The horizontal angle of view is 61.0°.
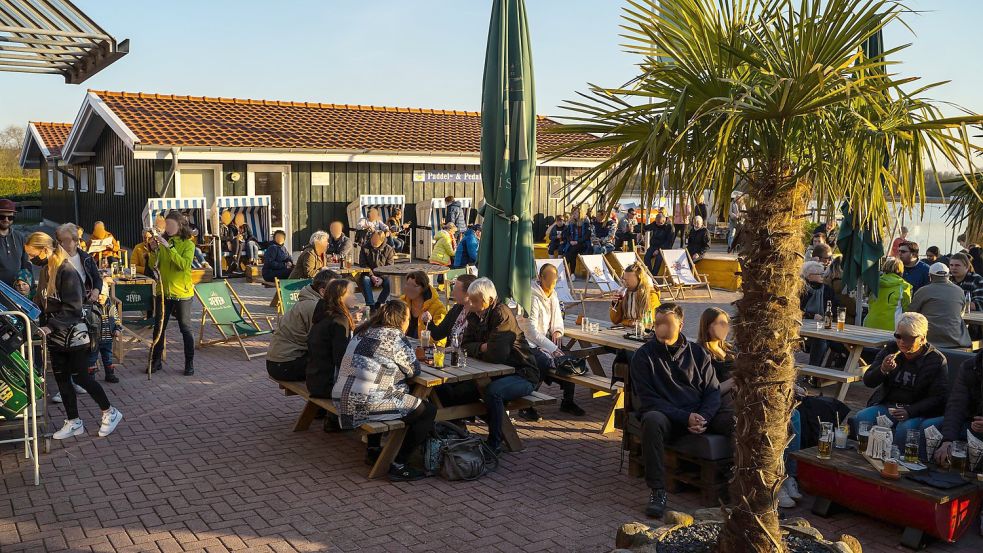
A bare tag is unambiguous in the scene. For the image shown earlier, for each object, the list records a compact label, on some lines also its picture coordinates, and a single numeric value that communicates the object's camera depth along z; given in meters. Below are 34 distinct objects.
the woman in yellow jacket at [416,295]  7.82
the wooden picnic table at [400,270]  12.45
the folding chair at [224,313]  10.06
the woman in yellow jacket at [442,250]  14.80
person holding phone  8.98
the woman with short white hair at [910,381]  5.89
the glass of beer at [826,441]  5.34
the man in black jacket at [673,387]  5.64
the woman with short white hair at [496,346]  6.54
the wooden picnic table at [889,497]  4.84
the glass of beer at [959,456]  5.11
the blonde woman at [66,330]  6.55
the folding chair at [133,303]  9.64
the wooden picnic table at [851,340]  7.39
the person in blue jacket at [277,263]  12.70
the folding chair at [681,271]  15.55
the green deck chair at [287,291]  10.50
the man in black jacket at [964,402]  5.45
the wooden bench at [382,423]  5.80
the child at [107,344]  8.49
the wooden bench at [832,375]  7.17
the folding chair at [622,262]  15.39
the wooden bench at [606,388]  7.06
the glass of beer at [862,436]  5.47
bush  41.66
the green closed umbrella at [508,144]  7.70
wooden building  17.92
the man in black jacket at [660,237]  17.38
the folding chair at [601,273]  14.42
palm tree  3.38
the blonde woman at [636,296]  8.39
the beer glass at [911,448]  5.25
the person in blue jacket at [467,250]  15.22
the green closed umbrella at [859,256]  8.68
